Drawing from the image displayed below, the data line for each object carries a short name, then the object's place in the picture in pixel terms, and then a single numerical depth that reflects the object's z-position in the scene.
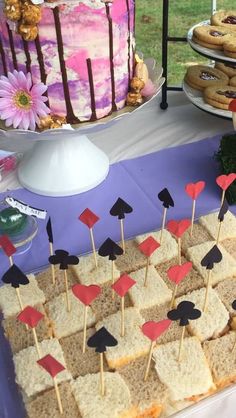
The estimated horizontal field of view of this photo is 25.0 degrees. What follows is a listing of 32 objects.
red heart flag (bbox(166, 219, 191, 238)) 0.94
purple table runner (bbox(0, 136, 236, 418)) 1.13
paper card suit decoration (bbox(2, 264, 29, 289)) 0.80
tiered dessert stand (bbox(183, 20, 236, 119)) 1.31
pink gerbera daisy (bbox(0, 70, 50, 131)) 1.05
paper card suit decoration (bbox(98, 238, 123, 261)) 0.87
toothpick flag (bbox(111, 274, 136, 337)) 0.78
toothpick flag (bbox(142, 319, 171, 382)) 0.73
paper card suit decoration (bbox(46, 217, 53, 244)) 0.92
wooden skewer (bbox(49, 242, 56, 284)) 0.95
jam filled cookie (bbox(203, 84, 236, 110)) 1.40
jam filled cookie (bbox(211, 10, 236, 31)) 1.43
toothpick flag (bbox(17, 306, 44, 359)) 0.73
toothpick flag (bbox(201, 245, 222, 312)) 0.84
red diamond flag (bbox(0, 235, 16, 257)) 0.91
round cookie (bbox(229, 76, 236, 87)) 1.47
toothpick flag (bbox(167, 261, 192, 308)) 0.82
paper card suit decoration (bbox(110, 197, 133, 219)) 0.97
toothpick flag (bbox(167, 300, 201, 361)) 0.75
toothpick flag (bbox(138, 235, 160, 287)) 0.90
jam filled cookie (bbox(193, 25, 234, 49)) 1.34
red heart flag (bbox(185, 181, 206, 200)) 1.03
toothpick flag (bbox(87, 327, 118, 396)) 0.71
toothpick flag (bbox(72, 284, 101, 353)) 0.76
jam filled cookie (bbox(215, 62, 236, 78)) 1.54
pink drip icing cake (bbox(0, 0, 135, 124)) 0.99
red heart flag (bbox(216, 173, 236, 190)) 1.06
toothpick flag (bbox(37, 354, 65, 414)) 0.68
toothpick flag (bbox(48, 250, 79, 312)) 0.87
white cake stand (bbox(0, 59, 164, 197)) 1.24
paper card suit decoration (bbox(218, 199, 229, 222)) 0.98
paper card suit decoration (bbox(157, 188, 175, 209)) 1.01
